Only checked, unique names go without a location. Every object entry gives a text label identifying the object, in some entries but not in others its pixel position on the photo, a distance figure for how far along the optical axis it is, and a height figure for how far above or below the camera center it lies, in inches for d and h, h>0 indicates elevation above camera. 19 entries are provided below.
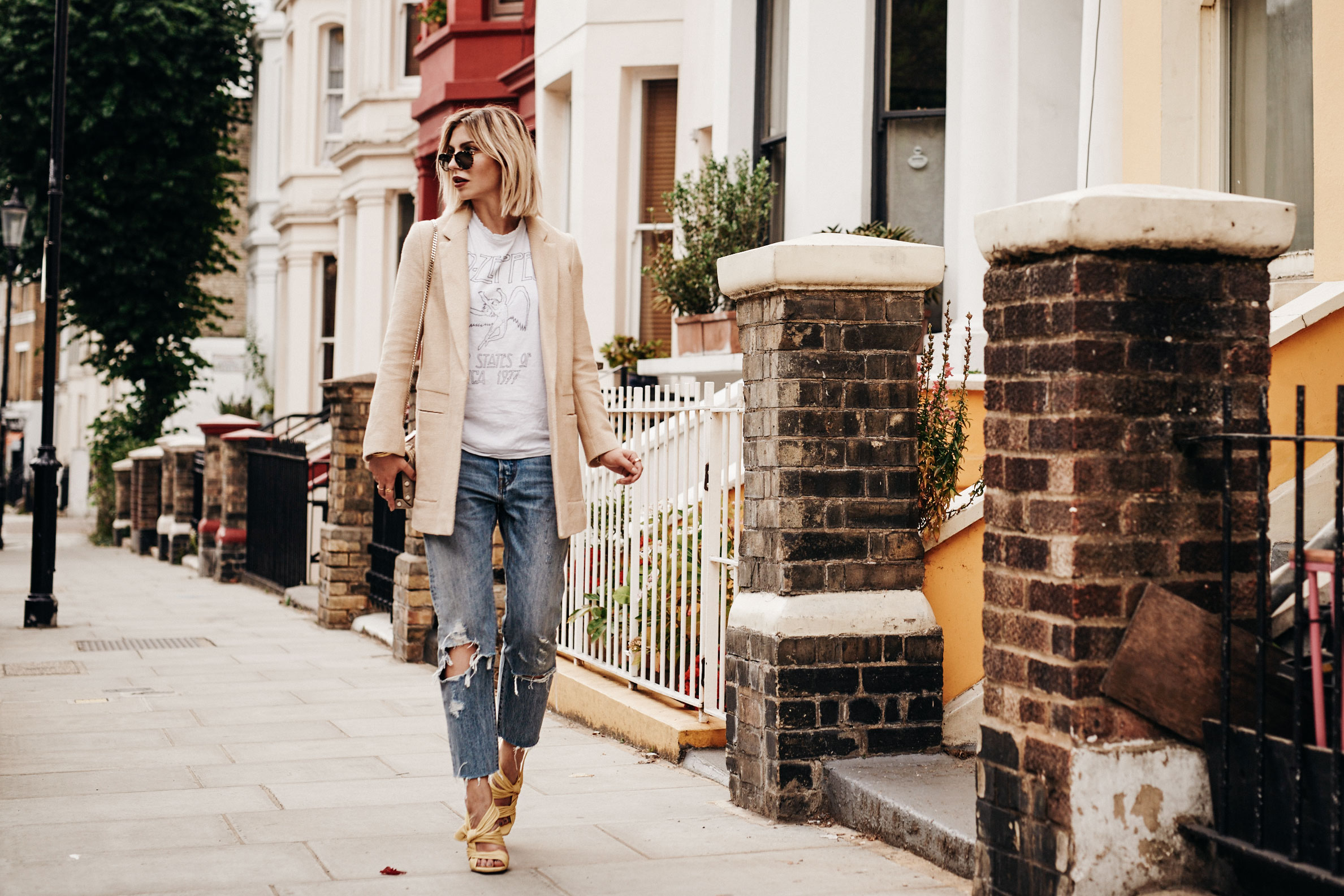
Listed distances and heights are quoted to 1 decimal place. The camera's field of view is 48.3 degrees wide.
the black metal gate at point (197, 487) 719.1 -13.6
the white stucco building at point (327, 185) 824.3 +169.8
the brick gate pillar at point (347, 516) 420.2 -15.6
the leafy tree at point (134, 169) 940.0 +186.0
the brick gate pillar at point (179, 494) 748.6 -17.7
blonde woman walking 167.9 +3.5
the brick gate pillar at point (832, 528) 190.7 -7.6
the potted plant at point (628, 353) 506.0 +38.9
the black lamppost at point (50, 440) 439.5 +4.7
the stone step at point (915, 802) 165.9 -38.9
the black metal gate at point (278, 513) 527.2 -19.8
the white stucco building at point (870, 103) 353.4 +97.5
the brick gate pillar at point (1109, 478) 133.2 -0.3
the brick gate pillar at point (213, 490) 632.4 -13.3
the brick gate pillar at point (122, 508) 924.6 -31.4
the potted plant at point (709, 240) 429.4 +66.1
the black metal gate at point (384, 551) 404.5 -24.8
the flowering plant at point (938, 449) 202.8 +3.1
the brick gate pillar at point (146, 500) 845.2 -24.3
